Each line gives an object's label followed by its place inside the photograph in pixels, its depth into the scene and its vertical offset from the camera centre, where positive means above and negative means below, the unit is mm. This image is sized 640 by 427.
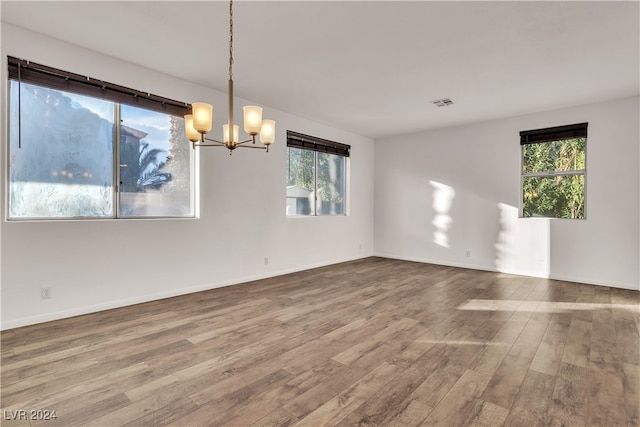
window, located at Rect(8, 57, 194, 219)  2947 +636
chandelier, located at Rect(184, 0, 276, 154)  2281 +653
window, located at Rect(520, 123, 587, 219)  4809 +579
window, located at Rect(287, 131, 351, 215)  5512 +627
